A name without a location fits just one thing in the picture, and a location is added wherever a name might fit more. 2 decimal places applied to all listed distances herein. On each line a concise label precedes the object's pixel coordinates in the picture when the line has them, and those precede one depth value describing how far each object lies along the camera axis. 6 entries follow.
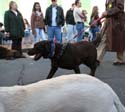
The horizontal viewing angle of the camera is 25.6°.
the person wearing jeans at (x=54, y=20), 9.75
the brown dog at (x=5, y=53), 4.92
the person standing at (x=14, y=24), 8.95
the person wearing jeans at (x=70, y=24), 12.40
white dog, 1.74
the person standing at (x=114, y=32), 7.09
